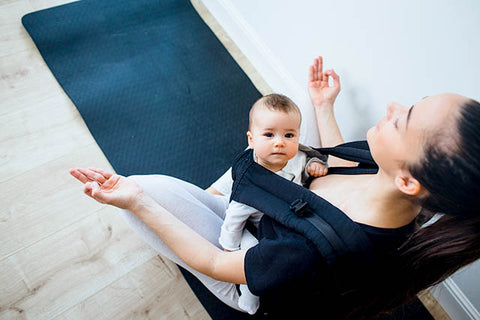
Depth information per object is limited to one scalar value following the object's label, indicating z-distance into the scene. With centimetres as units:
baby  92
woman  62
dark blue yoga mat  152
